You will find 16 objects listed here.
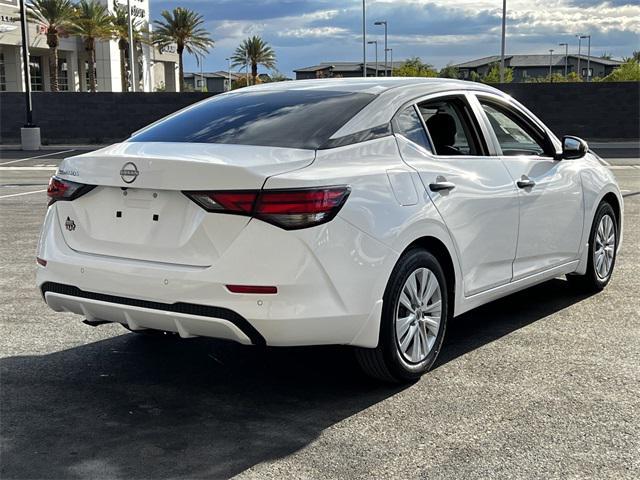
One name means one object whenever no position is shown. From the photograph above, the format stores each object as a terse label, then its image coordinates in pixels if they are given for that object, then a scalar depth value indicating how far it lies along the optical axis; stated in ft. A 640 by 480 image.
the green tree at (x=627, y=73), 265.91
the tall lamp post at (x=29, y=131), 96.73
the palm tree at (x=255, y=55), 237.25
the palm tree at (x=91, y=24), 165.89
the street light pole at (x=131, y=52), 137.28
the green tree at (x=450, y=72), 338.54
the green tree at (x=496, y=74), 281.99
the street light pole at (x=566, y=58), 398.83
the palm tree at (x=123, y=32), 183.21
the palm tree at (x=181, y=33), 188.65
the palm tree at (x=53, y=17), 156.56
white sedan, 13.14
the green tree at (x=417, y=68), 261.26
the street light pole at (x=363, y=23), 179.83
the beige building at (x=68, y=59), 172.45
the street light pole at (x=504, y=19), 136.59
